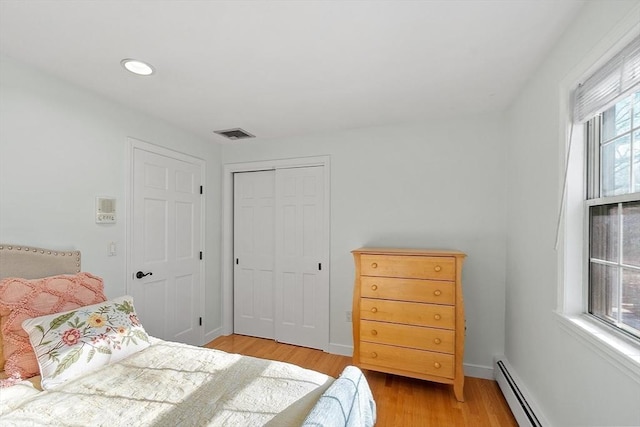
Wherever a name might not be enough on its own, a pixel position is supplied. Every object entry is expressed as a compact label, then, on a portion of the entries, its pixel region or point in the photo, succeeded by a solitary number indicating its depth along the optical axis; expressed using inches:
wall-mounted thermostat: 85.4
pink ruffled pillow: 54.2
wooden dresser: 85.5
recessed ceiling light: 68.2
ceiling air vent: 118.6
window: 43.7
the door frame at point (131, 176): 94.1
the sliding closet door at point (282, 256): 123.1
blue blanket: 40.1
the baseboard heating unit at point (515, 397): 67.7
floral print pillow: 52.2
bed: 42.8
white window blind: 40.6
